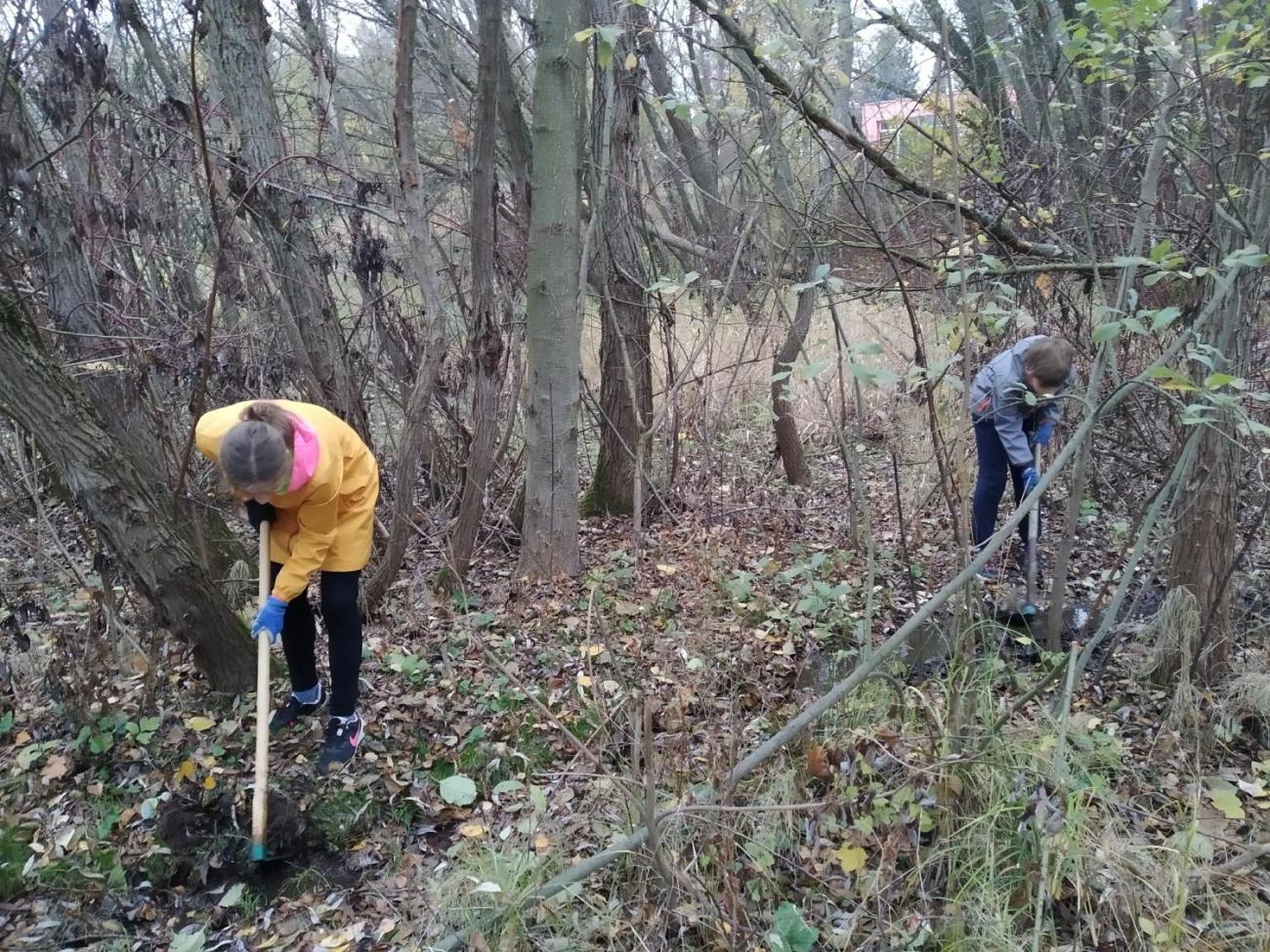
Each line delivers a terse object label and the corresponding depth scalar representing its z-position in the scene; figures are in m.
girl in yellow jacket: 2.53
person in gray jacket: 3.78
